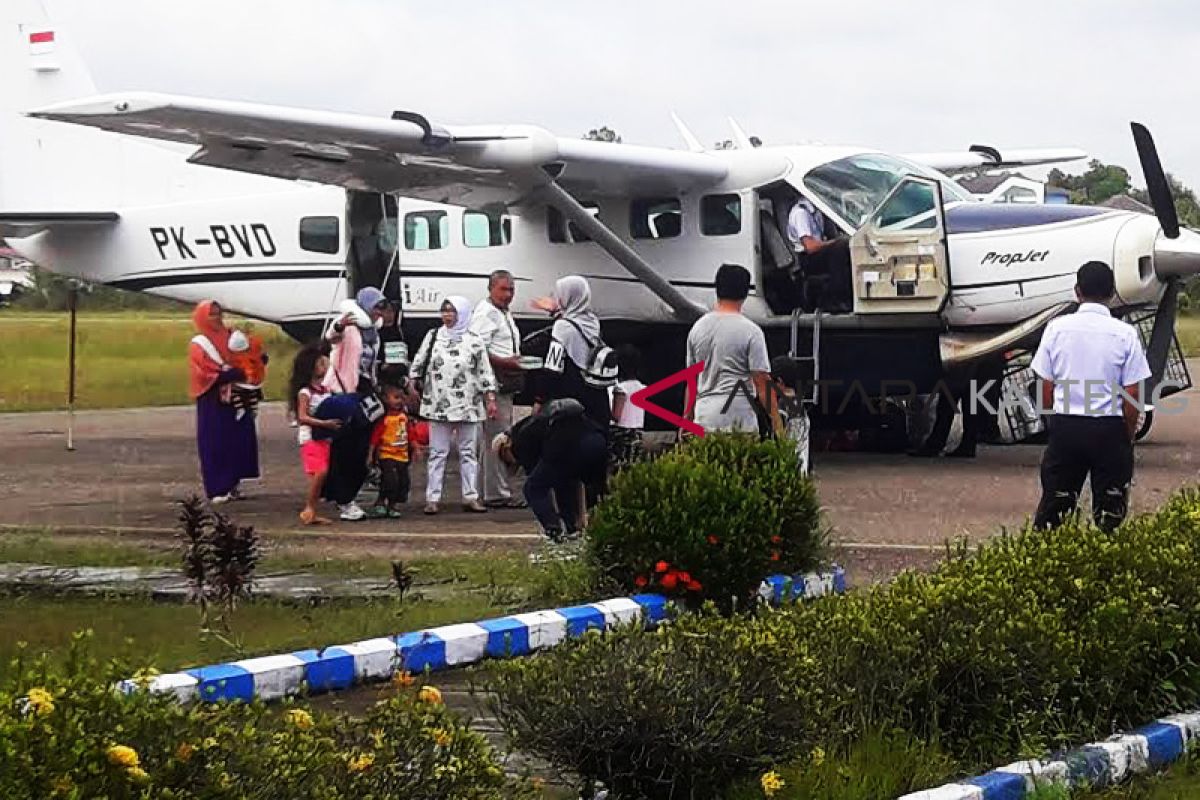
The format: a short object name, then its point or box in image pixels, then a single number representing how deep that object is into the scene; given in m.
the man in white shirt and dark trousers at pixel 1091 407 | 9.39
